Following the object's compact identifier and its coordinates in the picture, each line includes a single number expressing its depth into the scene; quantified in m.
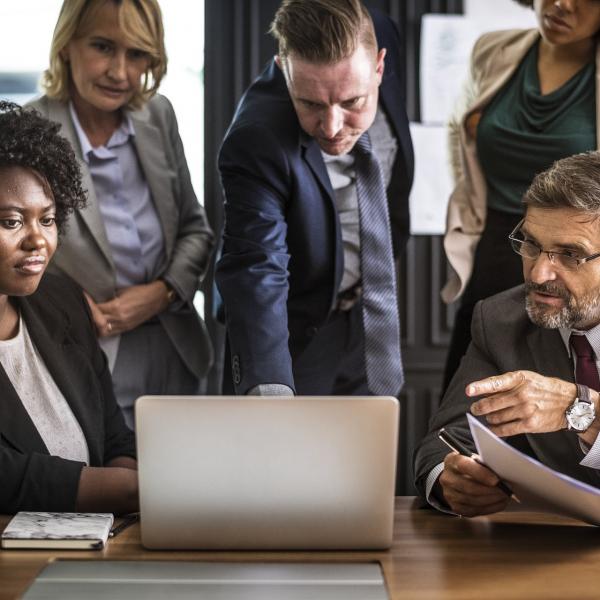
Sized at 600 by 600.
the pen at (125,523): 2.15
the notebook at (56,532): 2.07
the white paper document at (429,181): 3.95
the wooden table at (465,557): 1.93
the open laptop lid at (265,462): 1.99
